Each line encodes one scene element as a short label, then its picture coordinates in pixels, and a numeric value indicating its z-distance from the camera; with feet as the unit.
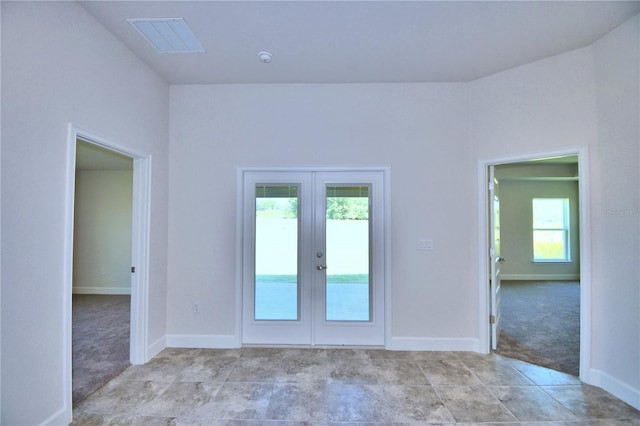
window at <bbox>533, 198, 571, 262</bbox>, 23.59
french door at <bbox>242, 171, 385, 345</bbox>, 10.84
